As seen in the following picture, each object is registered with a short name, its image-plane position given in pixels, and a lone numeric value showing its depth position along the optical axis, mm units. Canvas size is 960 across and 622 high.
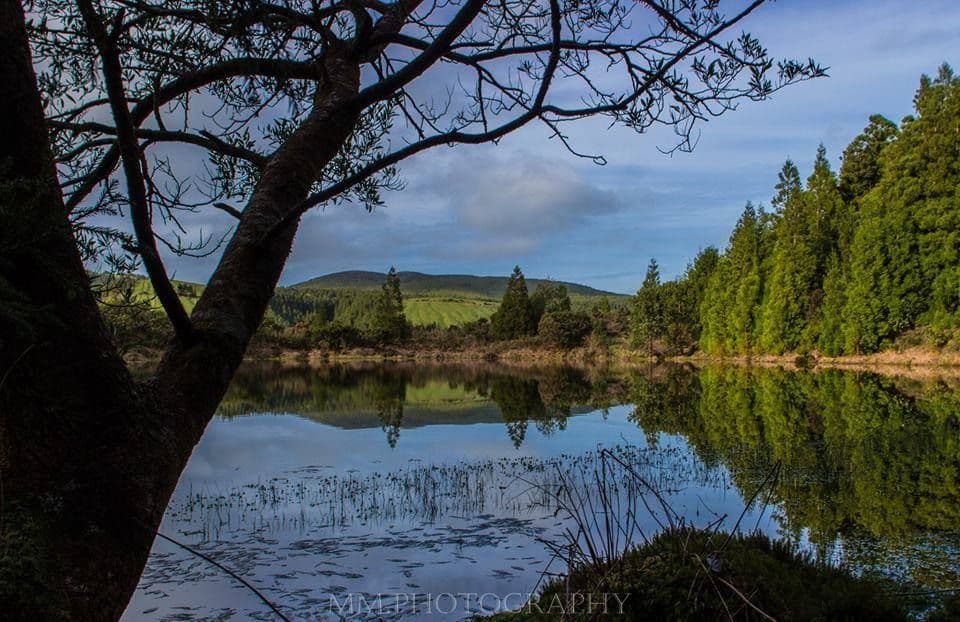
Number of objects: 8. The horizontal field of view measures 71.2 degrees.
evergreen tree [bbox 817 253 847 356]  44969
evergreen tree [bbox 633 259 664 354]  66875
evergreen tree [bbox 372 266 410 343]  82188
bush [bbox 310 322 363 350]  80938
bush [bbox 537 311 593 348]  73062
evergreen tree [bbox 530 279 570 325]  78250
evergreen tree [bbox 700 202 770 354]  56469
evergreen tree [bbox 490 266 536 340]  80875
